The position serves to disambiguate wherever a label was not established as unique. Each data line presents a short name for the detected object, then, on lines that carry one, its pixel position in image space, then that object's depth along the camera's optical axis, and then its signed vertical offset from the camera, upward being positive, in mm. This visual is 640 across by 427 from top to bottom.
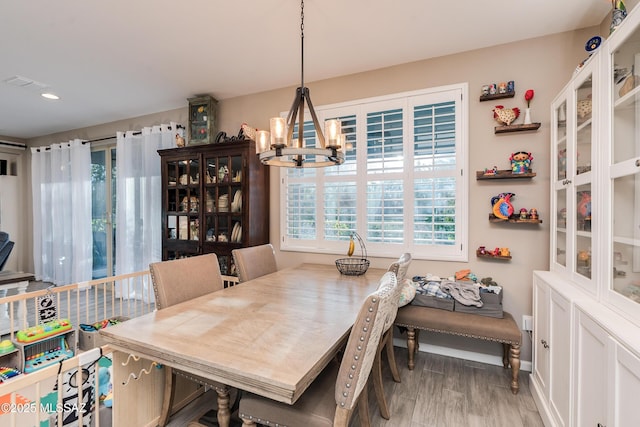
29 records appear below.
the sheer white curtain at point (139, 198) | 3982 +189
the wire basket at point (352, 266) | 2355 -448
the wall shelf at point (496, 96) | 2365 +932
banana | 2707 -347
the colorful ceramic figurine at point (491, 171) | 2389 +319
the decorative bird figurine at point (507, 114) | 2366 +772
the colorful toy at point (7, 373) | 2004 -1125
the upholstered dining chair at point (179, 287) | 1506 -474
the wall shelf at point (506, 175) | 2279 +277
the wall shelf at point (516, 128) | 2283 +650
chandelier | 1617 +415
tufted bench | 2027 -847
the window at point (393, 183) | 2596 +269
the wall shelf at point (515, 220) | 2244 -79
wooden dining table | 1000 -526
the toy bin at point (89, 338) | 2508 -1097
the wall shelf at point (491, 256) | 2385 -381
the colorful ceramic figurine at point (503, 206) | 2342 +32
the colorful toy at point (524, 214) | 2305 -33
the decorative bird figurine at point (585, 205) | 1539 +25
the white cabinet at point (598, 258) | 1109 -233
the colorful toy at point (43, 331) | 2238 -945
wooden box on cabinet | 3568 +1120
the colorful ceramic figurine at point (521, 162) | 2309 +376
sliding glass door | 4711 +43
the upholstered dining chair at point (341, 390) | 1045 -721
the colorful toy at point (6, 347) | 2156 -1001
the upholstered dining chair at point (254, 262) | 2299 -424
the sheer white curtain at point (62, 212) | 4770 -4
